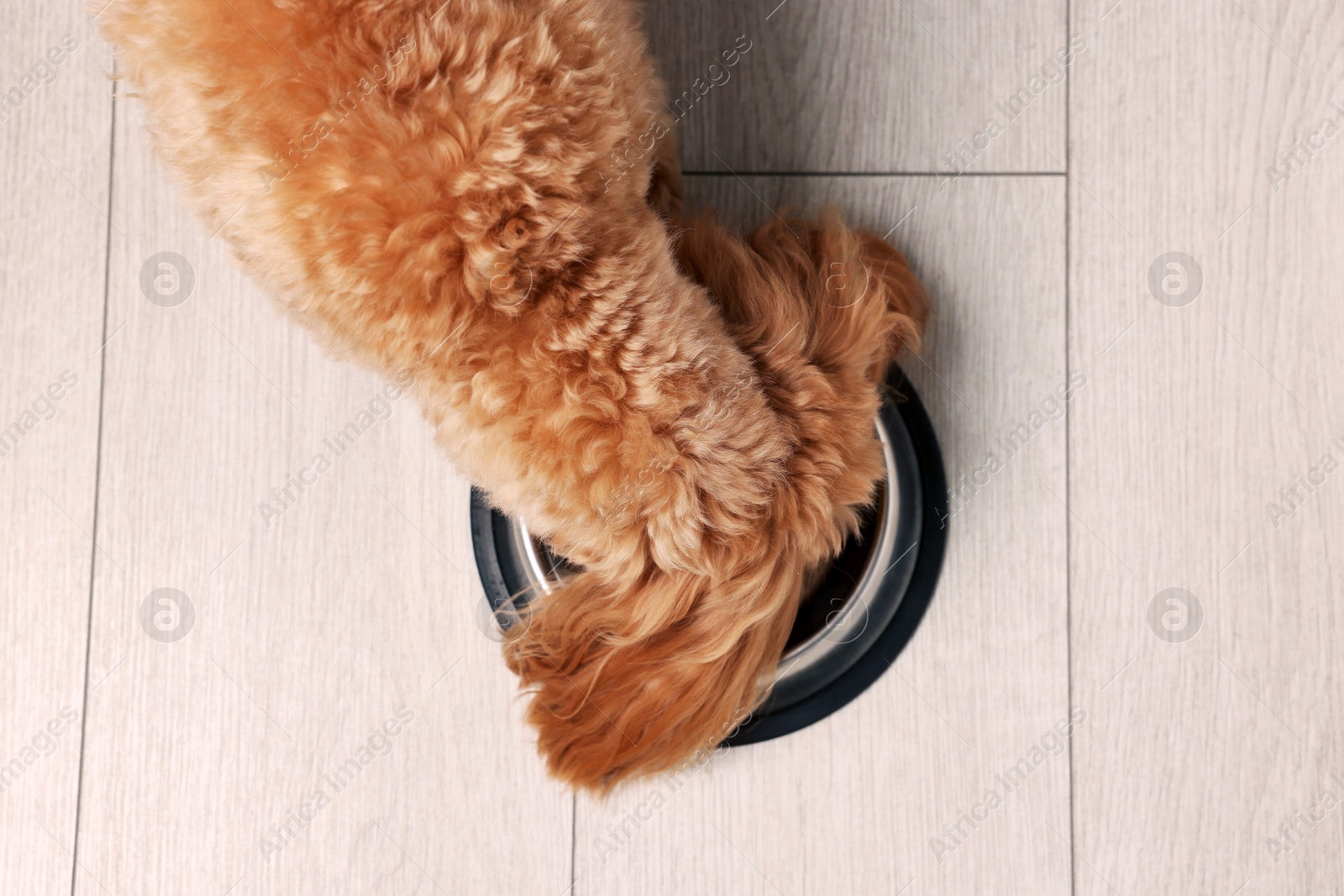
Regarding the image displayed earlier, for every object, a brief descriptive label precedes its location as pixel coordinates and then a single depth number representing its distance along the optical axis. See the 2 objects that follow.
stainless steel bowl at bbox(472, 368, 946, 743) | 0.77
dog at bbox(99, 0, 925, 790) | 0.46
